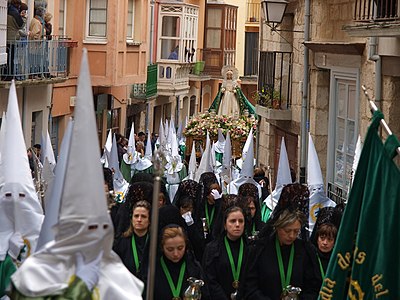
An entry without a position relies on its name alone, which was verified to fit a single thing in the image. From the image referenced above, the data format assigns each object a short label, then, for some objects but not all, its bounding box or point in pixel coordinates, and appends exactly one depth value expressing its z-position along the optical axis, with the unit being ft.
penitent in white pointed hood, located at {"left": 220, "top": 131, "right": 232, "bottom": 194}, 57.94
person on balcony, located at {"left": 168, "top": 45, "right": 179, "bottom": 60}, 150.00
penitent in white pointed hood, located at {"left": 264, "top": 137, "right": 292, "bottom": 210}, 49.30
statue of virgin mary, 110.11
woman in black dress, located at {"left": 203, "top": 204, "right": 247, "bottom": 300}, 33.30
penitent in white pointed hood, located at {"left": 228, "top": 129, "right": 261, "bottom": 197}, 54.70
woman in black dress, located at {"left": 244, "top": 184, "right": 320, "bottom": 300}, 31.27
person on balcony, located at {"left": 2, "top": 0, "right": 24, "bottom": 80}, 75.72
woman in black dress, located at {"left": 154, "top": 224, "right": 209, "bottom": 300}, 30.01
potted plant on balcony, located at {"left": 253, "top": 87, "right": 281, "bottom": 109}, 73.31
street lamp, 64.95
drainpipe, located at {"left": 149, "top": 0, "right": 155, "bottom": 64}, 137.91
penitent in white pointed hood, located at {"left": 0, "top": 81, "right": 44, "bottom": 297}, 28.27
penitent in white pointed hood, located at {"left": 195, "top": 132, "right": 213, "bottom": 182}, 60.64
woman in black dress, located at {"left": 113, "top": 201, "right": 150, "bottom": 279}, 32.60
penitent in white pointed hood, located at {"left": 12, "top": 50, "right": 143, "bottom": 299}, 20.62
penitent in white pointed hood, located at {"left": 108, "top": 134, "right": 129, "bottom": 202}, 55.22
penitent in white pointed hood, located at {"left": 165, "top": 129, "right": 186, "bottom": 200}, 64.05
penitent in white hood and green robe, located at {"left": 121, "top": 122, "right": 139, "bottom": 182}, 72.89
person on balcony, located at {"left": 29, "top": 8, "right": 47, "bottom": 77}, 84.79
